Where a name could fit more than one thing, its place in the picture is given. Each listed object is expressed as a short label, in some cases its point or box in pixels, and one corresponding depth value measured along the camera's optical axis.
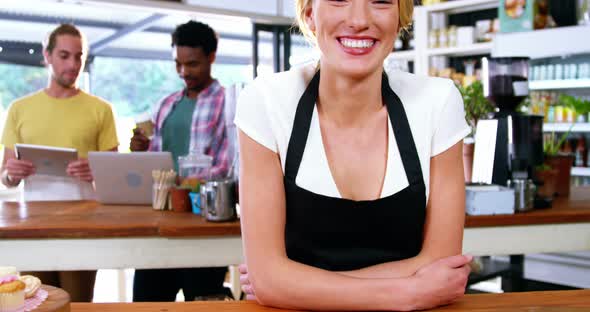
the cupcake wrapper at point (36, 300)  1.07
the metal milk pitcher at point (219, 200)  2.30
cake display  1.06
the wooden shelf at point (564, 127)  4.67
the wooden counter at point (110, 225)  2.24
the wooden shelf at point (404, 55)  6.46
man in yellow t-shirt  3.18
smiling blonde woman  1.30
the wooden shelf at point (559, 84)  4.70
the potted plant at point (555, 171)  2.84
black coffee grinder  2.64
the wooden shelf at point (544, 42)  4.75
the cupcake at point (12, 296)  1.05
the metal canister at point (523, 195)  2.50
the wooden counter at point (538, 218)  2.41
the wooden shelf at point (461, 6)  5.79
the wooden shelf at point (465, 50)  5.73
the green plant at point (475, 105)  2.92
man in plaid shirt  2.92
